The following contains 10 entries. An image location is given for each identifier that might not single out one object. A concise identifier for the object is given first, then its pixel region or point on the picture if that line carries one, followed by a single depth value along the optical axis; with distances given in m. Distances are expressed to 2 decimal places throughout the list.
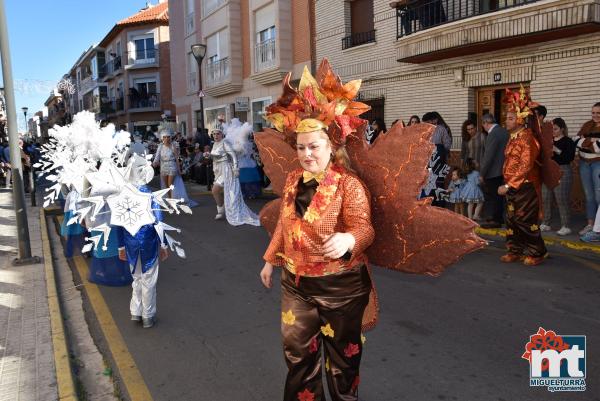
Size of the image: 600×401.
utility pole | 6.75
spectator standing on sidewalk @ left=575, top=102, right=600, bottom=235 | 7.11
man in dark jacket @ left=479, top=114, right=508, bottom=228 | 7.89
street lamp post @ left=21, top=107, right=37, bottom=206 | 12.88
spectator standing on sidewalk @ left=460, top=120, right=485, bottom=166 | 9.23
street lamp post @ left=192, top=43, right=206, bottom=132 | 15.96
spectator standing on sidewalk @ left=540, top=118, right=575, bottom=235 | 7.46
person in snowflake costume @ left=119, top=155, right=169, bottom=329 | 4.36
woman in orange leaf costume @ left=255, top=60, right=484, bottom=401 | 2.44
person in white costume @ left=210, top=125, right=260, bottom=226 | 9.62
